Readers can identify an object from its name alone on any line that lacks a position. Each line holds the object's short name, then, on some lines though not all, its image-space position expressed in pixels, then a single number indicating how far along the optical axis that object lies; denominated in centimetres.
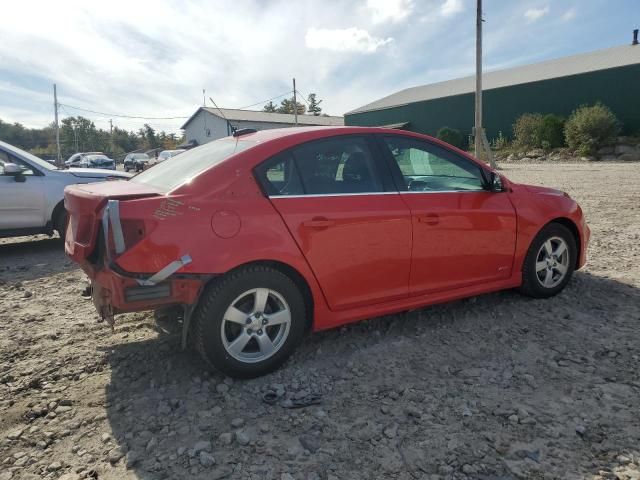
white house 5175
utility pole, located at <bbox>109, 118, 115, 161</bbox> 7148
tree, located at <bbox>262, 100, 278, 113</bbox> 8356
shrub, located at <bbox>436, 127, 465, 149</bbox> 3572
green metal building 2867
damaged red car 276
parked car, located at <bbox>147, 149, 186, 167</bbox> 2634
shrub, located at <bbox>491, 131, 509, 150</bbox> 3322
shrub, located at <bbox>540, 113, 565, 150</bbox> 2934
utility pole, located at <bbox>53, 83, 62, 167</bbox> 4956
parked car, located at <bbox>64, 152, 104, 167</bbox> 3398
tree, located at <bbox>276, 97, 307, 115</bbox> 8154
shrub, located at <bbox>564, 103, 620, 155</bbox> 2614
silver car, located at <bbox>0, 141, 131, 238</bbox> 663
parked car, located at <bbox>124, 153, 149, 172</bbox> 3747
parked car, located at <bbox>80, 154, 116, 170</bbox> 2974
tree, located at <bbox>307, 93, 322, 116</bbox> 8288
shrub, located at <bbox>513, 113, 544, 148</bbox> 3015
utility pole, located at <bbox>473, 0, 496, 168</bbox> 1739
